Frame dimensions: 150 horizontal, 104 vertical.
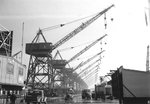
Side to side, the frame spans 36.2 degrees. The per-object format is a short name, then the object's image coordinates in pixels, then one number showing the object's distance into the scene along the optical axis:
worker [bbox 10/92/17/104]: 32.83
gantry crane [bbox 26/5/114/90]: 81.19
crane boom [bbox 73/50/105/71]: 146.46
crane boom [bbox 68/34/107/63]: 112.34
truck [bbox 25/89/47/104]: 31.98
